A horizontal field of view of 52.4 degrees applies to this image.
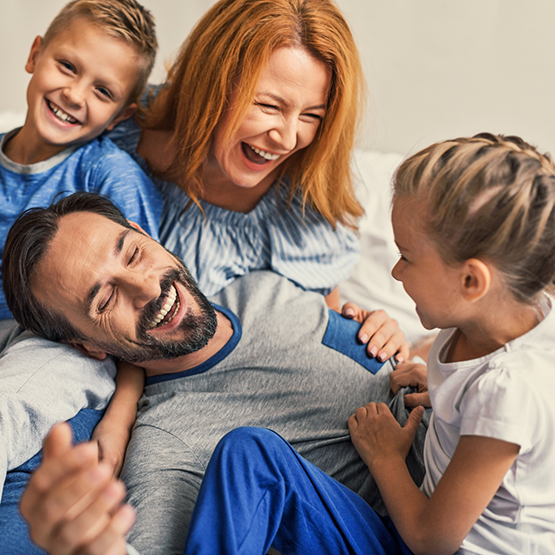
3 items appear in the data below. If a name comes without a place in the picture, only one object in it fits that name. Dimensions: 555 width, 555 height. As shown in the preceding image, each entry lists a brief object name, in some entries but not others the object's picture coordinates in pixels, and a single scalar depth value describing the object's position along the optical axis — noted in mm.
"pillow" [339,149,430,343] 1832
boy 1479
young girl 812
